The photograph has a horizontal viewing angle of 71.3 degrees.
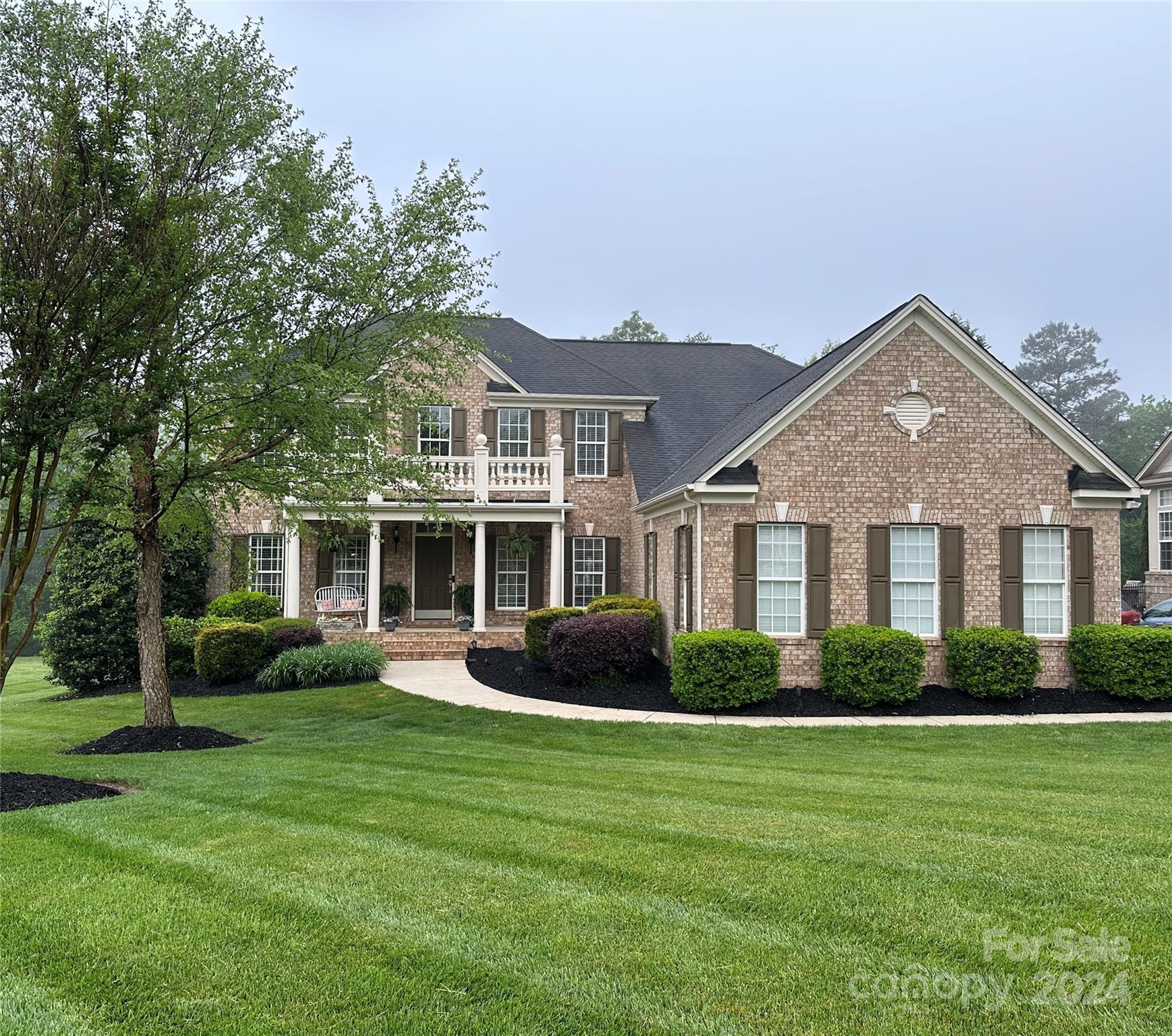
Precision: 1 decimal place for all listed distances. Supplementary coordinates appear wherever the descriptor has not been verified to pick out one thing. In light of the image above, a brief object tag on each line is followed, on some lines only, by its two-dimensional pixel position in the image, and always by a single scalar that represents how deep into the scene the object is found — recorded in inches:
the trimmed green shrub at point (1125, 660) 509.4
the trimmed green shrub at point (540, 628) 677.3
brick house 540.4
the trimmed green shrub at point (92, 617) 690.2
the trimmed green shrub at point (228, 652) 641.0
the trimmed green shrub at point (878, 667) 501.4
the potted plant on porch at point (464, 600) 837.2
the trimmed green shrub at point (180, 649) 692.7
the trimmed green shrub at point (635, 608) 671.8
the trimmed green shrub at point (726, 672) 494.9
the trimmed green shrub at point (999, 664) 513.0
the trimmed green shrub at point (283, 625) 691.9
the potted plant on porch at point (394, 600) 829.2
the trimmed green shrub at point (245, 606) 754.2
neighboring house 1147.9
